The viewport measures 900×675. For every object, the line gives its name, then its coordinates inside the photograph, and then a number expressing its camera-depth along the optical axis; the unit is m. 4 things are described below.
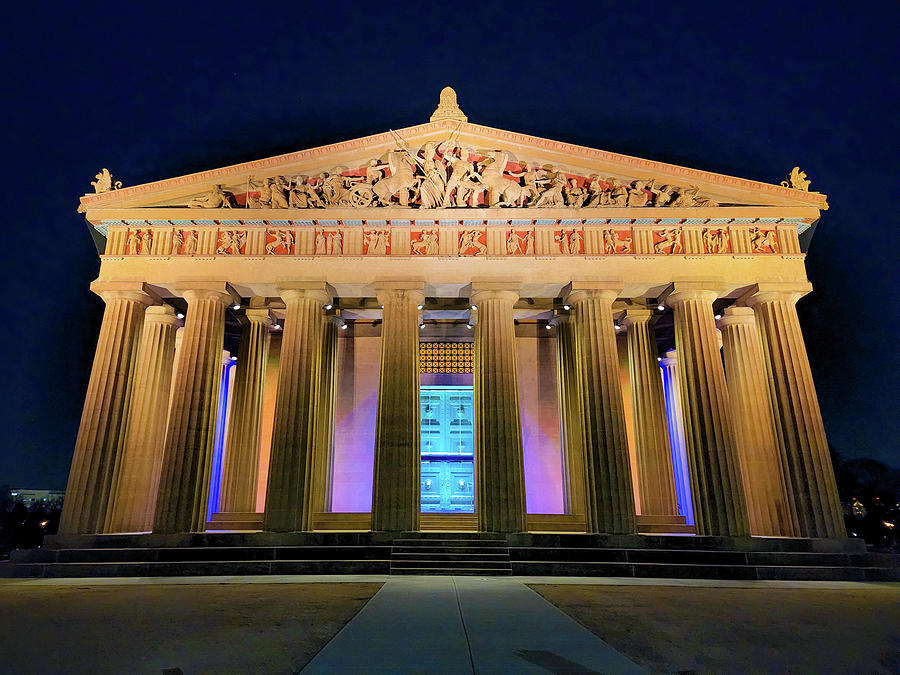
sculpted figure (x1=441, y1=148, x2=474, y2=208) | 21.02
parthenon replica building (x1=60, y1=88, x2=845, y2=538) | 18.83
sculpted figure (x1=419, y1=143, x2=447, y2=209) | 21.02
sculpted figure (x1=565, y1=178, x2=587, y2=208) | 20.97
